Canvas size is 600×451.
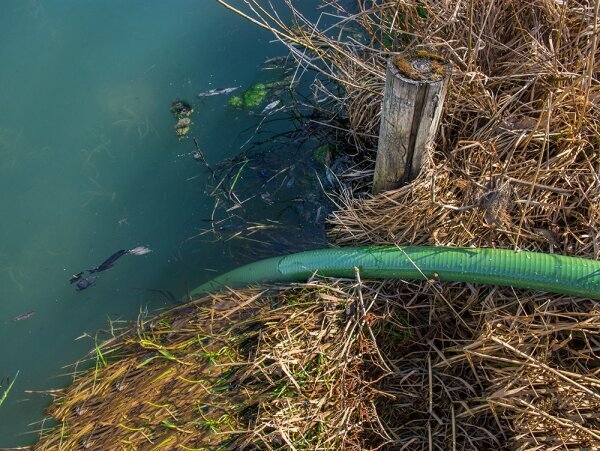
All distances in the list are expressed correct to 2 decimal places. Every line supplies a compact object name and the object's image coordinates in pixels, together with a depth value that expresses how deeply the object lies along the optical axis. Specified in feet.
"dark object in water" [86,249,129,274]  8.61
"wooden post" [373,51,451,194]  5.34
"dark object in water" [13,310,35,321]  8.32
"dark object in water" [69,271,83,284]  8.54
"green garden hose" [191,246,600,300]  5.63
